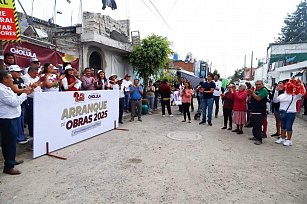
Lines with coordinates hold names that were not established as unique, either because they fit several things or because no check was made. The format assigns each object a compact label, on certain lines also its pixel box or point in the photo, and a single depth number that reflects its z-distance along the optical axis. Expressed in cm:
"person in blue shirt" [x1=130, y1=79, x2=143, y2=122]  855
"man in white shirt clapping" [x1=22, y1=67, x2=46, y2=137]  493
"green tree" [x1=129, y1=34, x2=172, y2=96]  1178
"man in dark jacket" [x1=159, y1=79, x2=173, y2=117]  991
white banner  435
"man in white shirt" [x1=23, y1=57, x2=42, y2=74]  524
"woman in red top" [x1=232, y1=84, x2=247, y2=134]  683
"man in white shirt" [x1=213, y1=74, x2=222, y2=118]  976
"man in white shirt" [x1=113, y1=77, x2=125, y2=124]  806
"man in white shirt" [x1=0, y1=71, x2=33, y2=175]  348
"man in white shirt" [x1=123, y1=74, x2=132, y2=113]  904
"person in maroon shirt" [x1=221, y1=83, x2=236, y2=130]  737
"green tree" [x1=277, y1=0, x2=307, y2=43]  4456
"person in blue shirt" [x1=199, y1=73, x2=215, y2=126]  796
